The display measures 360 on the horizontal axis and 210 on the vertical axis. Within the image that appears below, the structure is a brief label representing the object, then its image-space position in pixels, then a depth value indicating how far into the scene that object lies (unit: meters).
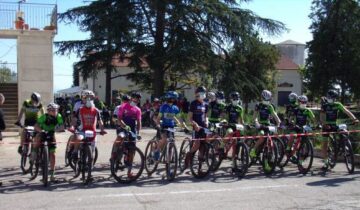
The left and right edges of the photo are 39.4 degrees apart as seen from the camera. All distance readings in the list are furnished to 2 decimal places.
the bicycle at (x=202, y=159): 10.61
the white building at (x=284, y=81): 61.62
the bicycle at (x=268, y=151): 11.00
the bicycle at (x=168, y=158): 10.16
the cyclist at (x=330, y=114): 11.44
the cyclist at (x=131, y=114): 11.06
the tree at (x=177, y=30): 29.26
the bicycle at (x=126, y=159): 9.98
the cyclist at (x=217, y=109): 12.61
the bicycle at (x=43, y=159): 9.46
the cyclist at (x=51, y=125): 9.88
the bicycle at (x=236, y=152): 10.64
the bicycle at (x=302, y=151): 11.20
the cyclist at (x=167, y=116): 10.78
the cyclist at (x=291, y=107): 12.63
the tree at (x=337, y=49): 41.88
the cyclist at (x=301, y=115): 11.81
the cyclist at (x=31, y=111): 11.70
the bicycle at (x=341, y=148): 11.17
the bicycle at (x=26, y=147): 11.20
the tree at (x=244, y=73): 30.44
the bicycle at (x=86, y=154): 9.66
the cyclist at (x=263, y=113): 11.50
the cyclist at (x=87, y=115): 10.31
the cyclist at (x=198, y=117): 10.98
